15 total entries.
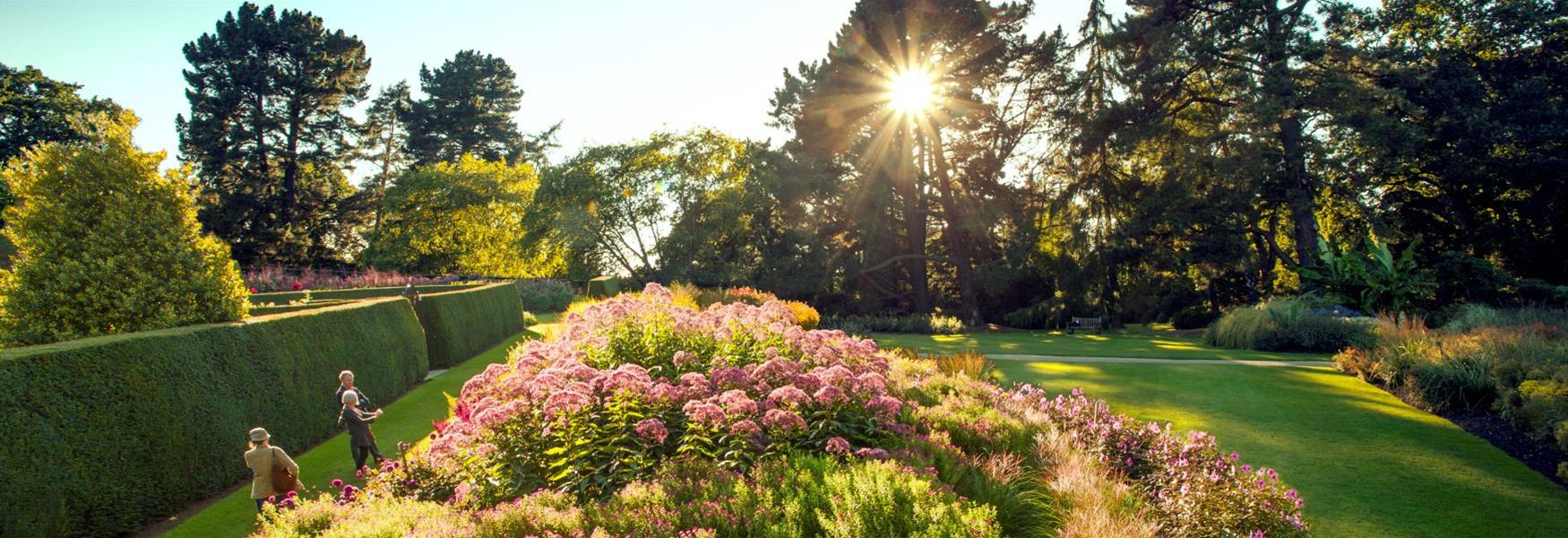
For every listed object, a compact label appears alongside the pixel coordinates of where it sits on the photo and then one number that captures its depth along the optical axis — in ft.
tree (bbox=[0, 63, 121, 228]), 101.30
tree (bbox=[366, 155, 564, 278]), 129.70
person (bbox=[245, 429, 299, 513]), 21.48
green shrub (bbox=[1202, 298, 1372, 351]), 48.29
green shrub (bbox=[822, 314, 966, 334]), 77.30
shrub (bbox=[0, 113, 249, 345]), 29.27
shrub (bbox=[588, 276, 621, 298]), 97.71
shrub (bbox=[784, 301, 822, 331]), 54.34
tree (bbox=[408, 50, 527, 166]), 160.86
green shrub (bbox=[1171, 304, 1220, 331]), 98.48
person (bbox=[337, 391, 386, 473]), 26.25
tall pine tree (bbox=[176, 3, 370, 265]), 116.26
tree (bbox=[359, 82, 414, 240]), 159.84
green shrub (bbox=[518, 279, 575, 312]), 107.65
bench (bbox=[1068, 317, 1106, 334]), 84.74
